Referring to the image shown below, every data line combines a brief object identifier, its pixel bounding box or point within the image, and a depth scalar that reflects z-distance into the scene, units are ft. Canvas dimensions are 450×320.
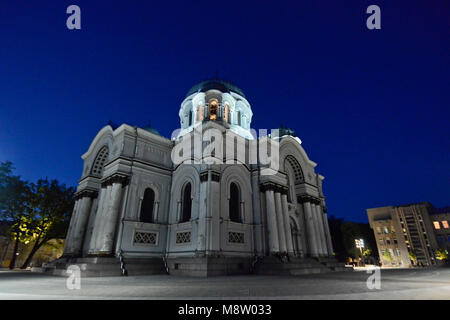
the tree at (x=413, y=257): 151.53
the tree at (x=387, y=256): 156.41
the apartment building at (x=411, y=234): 152.05
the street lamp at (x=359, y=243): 88.87
